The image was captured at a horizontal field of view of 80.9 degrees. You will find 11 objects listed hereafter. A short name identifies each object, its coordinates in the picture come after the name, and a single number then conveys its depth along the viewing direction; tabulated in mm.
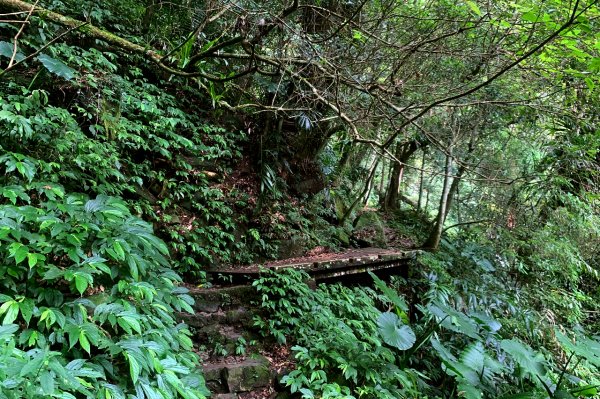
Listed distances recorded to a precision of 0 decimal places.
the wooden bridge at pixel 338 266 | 4168
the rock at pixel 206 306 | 3636
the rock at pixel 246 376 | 3027
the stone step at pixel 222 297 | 3680
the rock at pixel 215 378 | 2975
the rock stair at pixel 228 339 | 3029
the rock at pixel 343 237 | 6124
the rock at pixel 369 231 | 6574
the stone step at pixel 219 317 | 3441
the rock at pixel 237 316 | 3648
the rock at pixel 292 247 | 5082
